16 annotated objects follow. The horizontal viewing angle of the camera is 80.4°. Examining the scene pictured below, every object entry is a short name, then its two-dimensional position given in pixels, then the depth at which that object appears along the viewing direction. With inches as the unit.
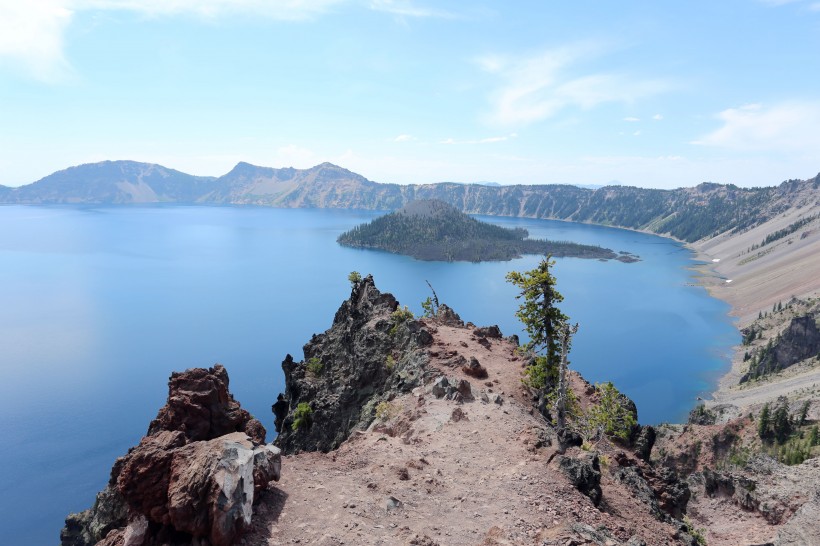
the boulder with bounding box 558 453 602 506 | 913.4
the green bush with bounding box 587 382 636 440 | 1290.6
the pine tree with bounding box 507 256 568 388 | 1514.5
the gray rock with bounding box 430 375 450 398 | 1435.8
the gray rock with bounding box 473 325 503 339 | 2145.2
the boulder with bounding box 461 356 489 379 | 1596.9
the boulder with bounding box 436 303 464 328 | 2308.1
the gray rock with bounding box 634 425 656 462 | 1540.4
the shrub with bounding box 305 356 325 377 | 2322.0
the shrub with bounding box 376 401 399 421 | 1432.1
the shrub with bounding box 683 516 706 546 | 1006.1
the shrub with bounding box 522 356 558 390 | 1507.1
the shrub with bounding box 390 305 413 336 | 1982.0
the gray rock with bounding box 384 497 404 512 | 856.3
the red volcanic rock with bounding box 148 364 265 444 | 1201.4
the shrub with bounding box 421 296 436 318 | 2666.8
